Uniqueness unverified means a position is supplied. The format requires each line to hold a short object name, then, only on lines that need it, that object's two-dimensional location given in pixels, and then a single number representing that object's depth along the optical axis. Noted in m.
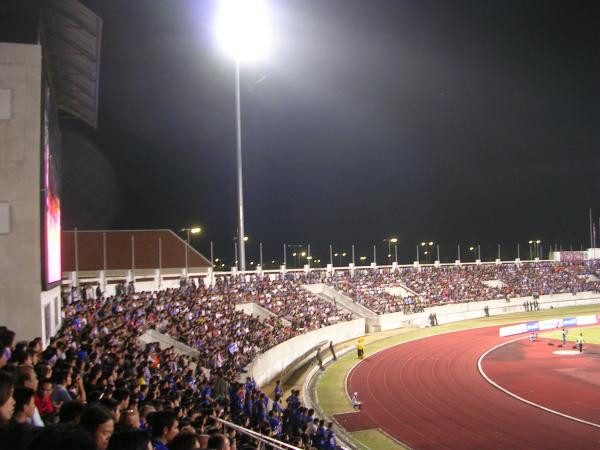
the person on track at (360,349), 31.66
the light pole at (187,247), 32.40
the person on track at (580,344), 34.75
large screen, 13.12
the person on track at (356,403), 21.95
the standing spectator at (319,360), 28.16
